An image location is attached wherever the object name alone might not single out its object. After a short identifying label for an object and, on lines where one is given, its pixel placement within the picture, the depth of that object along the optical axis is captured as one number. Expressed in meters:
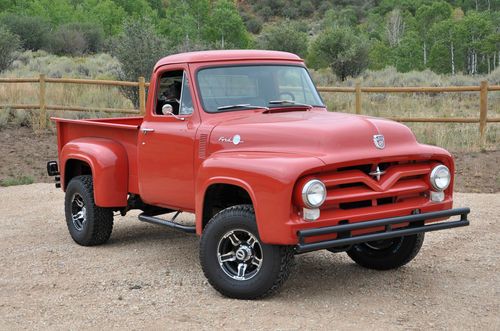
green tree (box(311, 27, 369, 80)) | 35.31
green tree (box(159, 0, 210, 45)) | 50.12
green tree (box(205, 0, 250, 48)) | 52.34
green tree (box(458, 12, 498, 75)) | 51.25
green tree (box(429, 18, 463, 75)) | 49.44
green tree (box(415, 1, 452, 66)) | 68.44
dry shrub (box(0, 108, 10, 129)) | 17.67
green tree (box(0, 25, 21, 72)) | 27.25
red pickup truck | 5.63
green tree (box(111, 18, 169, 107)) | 21.20
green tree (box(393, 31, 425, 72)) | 48.50
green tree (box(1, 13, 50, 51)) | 48.09
